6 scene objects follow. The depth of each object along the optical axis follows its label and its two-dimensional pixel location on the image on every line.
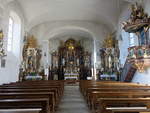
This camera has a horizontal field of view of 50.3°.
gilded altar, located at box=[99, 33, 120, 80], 14.59
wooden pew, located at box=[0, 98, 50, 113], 2.82
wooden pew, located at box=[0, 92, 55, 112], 3.50
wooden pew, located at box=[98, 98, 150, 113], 2.79
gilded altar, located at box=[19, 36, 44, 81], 14.34
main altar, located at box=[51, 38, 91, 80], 20.19
